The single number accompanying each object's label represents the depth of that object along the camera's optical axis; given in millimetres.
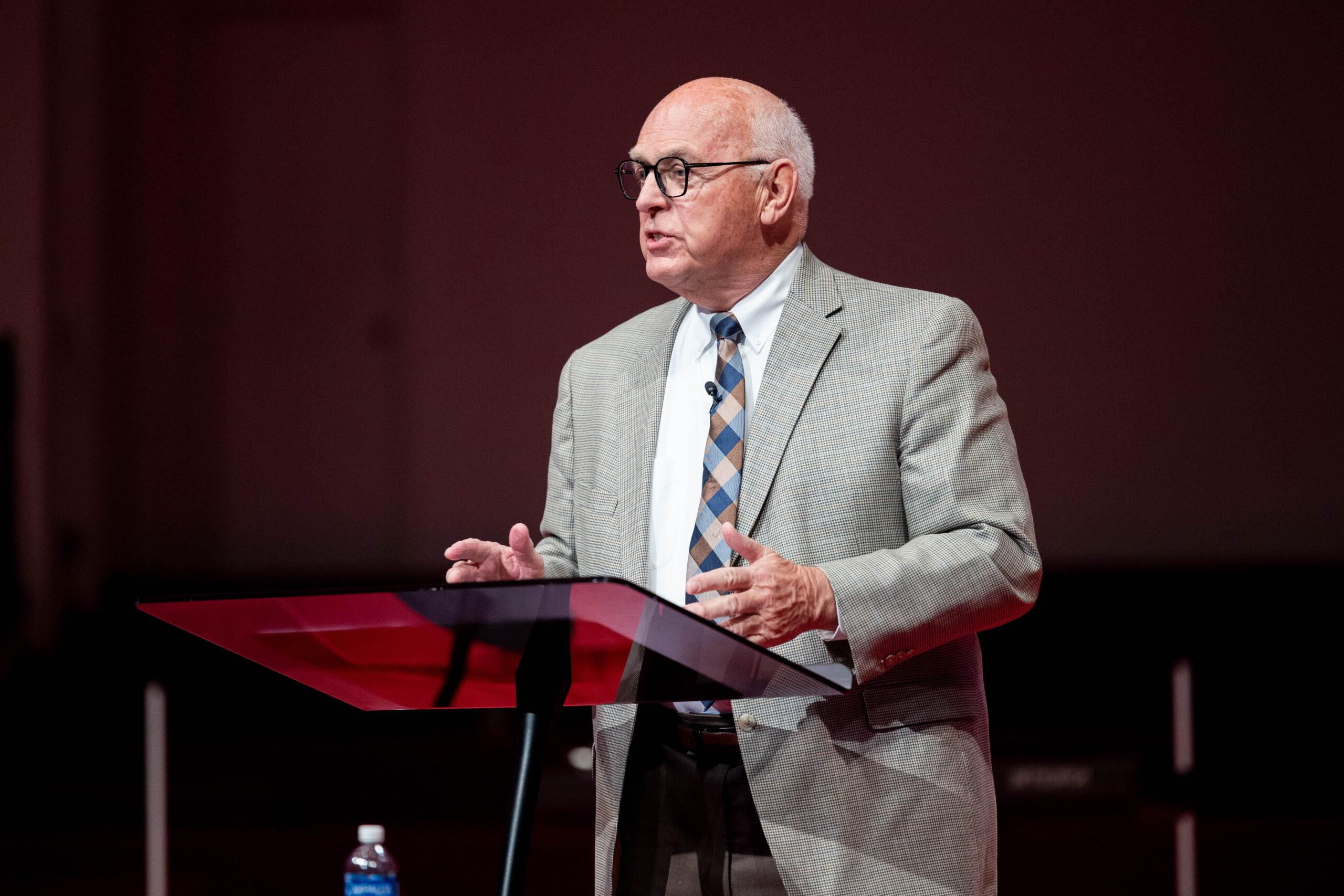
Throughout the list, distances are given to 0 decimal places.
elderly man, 9831
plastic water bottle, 9933
